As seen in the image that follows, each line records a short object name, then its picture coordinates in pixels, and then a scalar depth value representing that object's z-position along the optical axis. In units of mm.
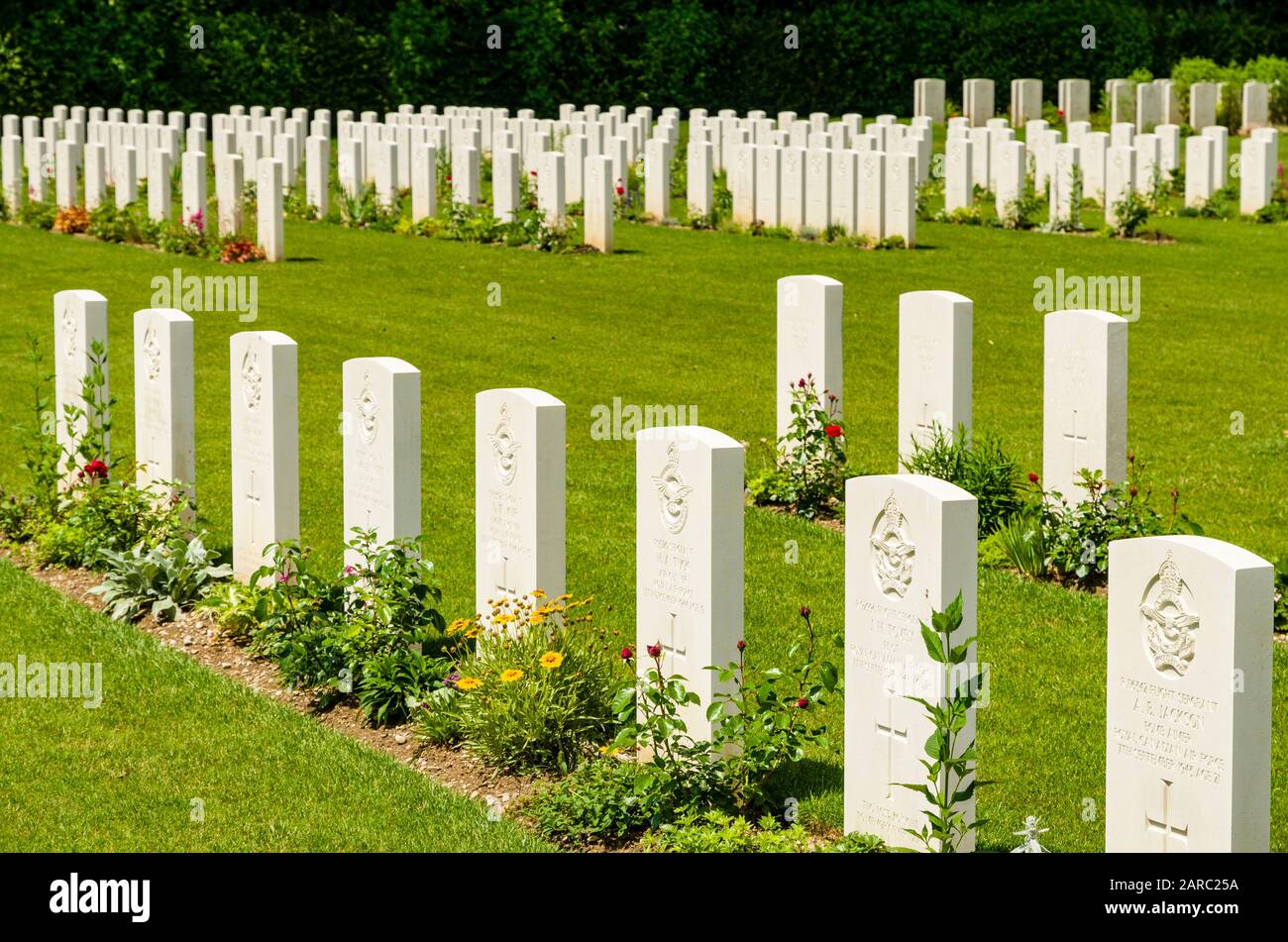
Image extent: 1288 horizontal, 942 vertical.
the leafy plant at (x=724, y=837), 5703
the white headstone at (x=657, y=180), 21766
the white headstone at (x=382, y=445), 7621
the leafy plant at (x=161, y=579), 8773
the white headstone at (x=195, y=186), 18891
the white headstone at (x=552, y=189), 19078
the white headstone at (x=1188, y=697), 4695
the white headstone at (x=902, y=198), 19109
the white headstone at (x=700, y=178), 21625
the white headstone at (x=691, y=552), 6250
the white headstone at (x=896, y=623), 5414
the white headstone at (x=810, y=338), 10297
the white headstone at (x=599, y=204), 18766
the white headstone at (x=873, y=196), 19406
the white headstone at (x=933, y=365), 9531
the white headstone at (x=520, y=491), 7035
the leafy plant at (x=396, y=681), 7270
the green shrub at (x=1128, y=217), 20219
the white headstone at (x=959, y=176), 22250
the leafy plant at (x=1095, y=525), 8945
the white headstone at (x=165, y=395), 9227
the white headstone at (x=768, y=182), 20500
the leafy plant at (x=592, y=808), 6090
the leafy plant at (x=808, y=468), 10320
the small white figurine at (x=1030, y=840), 5355
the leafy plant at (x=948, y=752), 5203
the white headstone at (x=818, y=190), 20000
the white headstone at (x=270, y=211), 18172
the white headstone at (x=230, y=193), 18328
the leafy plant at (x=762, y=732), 6094
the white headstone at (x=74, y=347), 9773
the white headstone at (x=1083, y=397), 9078
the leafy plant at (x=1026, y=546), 9102
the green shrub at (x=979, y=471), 9539
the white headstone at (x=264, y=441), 8391
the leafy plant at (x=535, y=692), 6715
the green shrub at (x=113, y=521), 9203
